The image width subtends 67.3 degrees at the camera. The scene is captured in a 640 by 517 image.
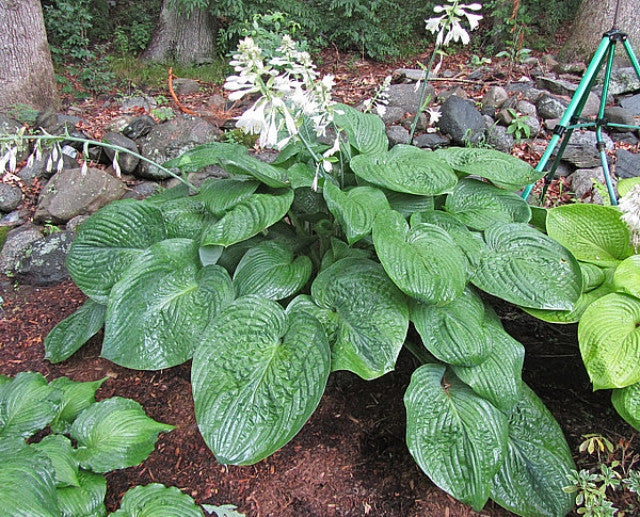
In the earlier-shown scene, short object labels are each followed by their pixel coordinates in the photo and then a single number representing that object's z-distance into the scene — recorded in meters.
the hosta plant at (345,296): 1.42
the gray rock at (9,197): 3.22
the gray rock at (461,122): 3.63
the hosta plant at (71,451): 1.18
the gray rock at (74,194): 3.12
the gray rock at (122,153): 3.44
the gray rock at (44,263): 2.61
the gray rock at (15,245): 2.76
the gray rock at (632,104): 3.95
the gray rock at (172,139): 3.52
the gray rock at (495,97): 3.93
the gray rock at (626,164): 3.34
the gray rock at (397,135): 3.67
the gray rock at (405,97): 4.04
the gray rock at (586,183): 3.11
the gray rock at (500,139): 3.63
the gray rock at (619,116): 3.75
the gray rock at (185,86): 4.77
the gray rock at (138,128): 3.70
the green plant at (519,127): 3.61
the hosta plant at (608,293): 1.40
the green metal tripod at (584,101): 1.98
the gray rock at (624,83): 4.11
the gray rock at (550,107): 3.83
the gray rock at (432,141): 3.65
